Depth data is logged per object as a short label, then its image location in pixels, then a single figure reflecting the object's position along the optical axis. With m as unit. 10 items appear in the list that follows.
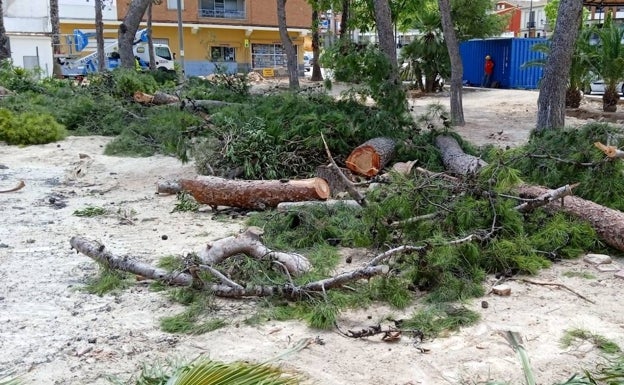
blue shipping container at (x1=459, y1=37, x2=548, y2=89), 25.81
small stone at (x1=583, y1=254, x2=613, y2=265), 5.33
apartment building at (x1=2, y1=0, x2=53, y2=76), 35.62
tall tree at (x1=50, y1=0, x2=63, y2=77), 26.22
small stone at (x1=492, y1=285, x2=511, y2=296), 4.73
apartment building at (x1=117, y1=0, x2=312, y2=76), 41.69
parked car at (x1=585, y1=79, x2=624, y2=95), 19.86
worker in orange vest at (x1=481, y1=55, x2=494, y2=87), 26.89
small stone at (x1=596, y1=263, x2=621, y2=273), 5.20
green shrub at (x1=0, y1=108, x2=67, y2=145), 12.63
